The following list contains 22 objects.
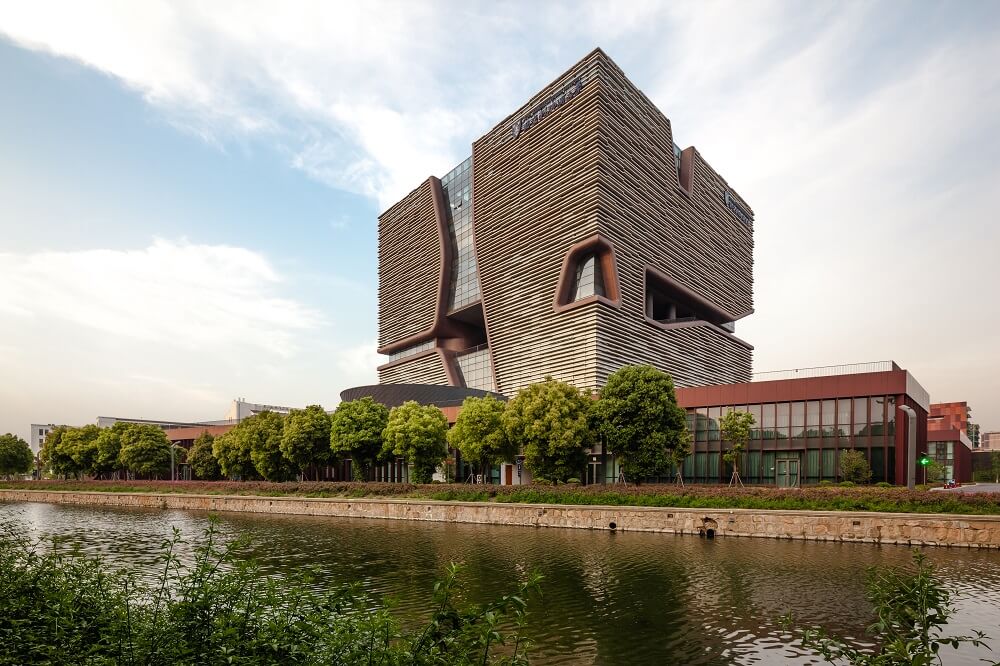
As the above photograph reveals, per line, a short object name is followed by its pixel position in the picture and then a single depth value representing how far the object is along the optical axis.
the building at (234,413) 186.12
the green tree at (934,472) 88.03
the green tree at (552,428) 49.50
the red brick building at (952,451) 111.25
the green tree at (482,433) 54.52
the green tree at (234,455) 73.75
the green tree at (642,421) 47.91
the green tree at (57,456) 92.81
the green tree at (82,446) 89.06
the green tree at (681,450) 48.97
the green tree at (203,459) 84.69
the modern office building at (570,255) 87.62
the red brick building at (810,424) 54.62
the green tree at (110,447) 87.50
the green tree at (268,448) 69.69
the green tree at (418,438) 59.28
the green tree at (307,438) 66.31
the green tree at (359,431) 62.75
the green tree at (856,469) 52.69
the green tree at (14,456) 111.25
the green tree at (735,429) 53.66
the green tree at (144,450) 85.44
